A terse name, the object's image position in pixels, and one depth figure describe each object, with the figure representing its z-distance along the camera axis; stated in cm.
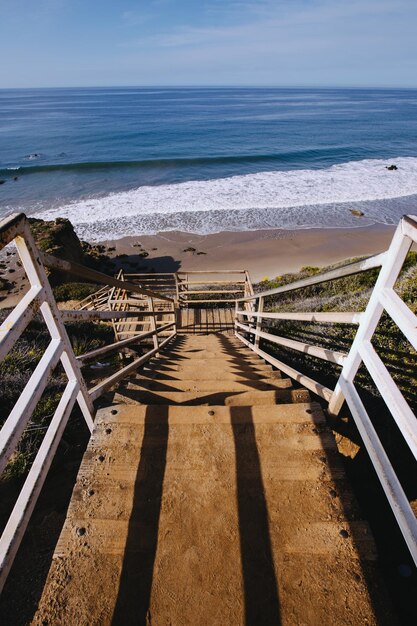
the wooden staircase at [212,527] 148
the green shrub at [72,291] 1503
